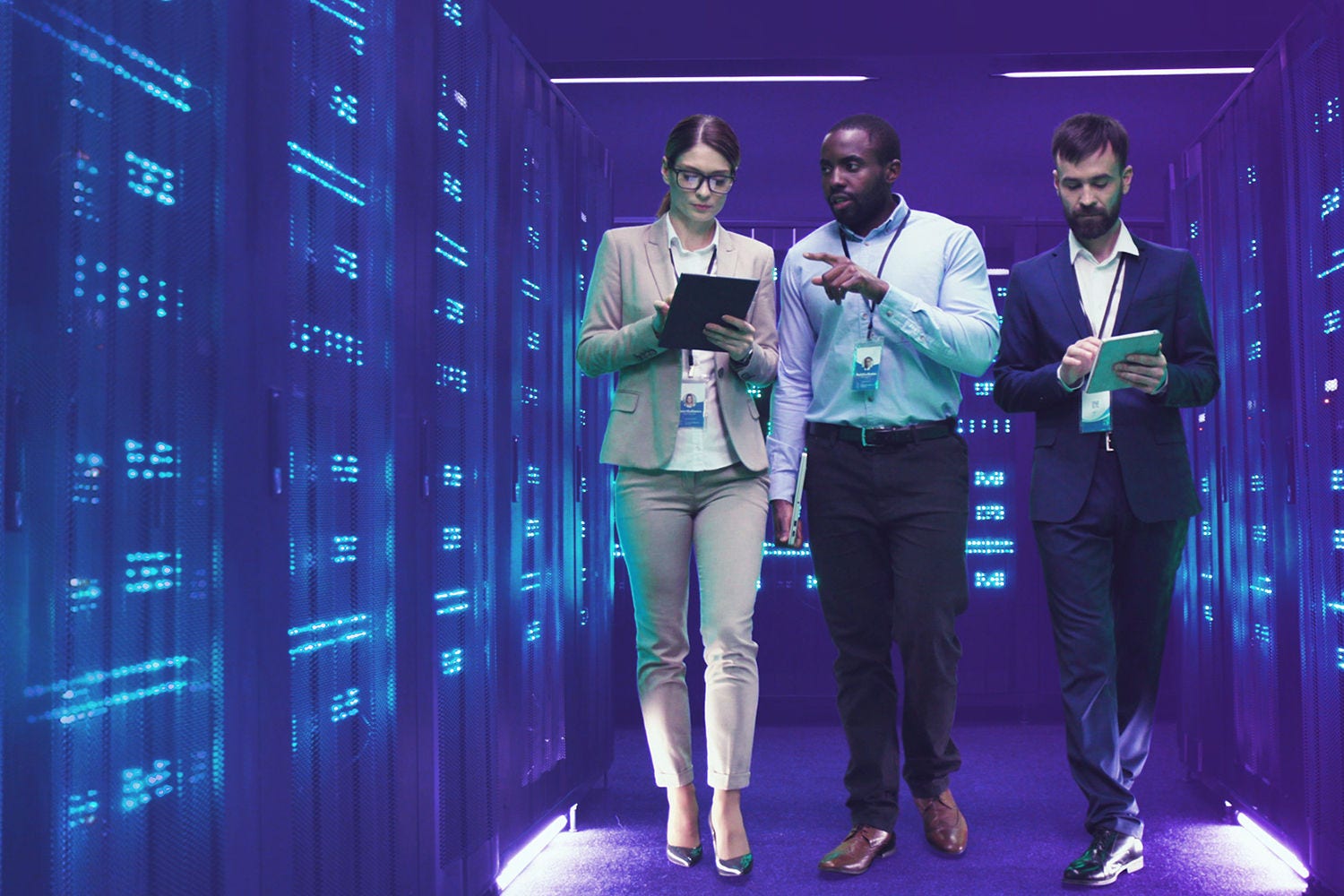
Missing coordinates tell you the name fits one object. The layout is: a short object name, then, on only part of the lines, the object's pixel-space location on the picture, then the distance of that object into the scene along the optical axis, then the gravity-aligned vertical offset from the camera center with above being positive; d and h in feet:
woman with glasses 7.96 -0.20
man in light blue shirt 8.11 +0.14
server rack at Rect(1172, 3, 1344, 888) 7.36 +0.03
